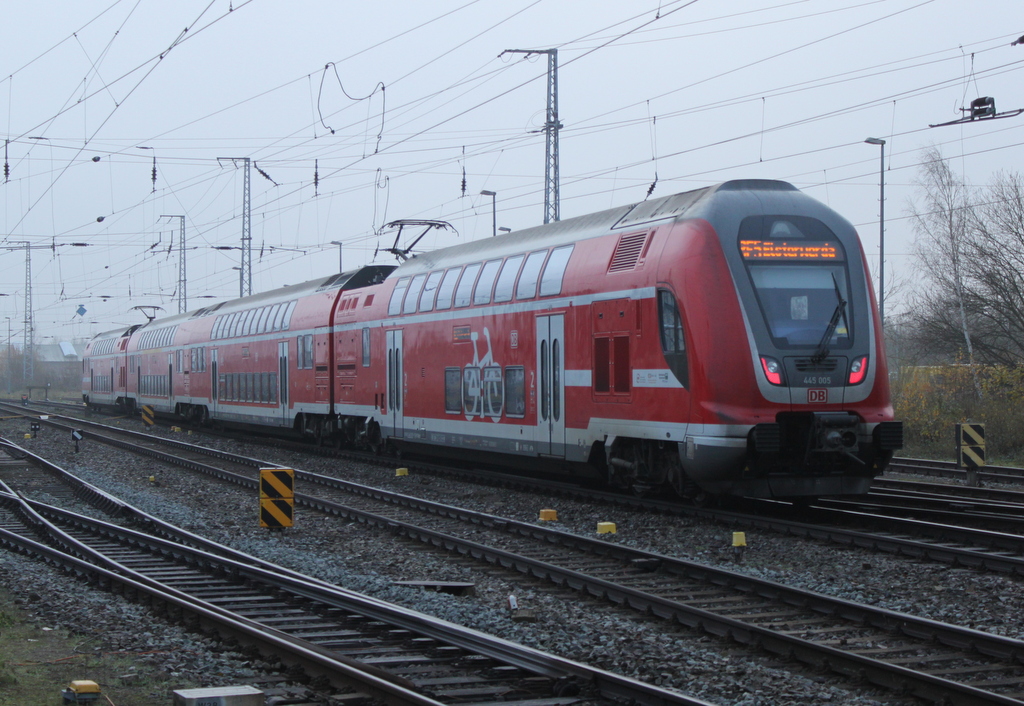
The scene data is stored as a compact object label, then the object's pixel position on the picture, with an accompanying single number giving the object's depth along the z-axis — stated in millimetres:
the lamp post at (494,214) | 38319
